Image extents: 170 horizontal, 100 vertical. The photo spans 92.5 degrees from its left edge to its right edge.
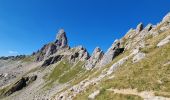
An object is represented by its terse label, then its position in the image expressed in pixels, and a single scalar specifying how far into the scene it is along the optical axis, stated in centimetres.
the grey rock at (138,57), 1992
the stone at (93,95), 1392
